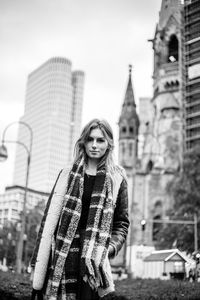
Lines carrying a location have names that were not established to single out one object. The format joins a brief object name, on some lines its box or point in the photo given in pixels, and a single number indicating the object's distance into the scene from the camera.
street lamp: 20.17
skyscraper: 156.50
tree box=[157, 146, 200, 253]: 33.28
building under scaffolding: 40.94
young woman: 3.17
